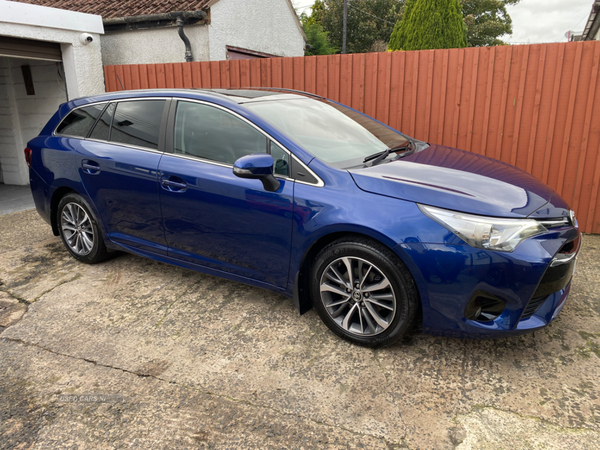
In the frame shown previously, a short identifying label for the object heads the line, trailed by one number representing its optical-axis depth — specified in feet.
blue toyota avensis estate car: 8.23
